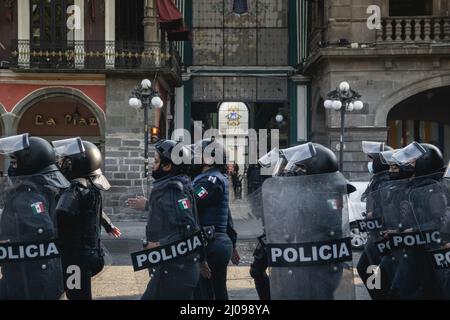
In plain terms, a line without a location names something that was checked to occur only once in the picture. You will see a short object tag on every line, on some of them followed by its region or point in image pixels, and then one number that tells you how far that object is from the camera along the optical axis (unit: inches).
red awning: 832.3
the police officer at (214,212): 295.4
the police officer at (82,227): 271.0
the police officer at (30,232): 234.1
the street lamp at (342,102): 754.2
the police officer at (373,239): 302.4
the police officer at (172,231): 244.8
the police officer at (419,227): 261.6
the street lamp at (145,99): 745.6
